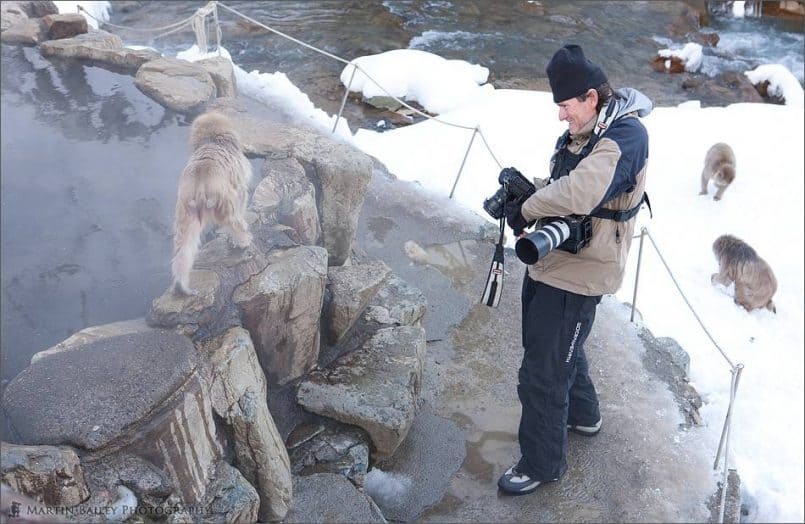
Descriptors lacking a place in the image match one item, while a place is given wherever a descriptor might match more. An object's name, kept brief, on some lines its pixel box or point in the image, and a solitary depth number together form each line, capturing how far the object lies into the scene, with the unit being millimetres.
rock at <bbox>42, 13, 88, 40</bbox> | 7305
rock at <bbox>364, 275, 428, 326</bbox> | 4387
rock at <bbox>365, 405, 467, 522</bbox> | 3633
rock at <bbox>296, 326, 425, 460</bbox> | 3709
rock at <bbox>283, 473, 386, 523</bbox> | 3268
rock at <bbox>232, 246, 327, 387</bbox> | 3566
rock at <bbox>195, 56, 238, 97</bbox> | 6723
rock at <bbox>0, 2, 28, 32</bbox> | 7559
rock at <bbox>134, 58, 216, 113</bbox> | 6078
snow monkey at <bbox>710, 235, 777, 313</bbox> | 6930
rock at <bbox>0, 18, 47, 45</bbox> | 7223
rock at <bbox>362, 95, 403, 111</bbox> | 10508
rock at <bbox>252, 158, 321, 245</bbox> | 4285
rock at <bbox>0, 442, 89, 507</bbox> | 2424
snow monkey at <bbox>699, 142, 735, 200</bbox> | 8523
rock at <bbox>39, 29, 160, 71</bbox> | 6836
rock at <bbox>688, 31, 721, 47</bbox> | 14570
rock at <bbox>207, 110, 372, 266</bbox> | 4723
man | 2791
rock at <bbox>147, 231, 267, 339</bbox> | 3336
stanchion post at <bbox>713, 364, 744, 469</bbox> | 3635
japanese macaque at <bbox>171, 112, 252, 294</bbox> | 3367
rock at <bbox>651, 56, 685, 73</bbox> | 13062
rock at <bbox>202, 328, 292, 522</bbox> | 3168
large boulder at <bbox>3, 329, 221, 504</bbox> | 2717
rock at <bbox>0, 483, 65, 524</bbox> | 2039
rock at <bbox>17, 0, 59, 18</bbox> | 8109
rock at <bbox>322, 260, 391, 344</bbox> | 4148
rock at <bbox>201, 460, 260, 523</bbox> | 2936
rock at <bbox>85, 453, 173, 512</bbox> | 2664
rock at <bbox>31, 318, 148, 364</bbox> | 3135
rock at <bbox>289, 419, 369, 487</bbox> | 3621
